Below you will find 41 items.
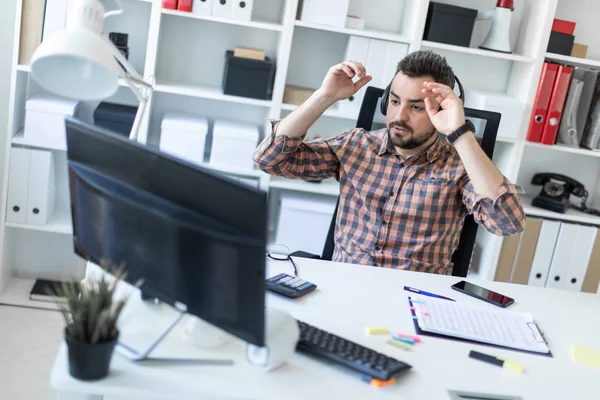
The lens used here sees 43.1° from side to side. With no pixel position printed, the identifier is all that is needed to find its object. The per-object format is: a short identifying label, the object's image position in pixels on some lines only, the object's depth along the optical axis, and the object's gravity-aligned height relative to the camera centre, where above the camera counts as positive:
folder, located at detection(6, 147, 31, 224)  3.07 -0.77
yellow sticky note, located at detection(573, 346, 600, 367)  1.65 -0.58
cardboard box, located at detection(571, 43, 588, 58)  3.25 +0.14
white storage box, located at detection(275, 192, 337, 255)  3.16 -0.75
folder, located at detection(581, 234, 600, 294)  3.32 -0.79
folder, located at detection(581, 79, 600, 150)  3.17 -0.16
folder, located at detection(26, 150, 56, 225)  3.08 -0.76
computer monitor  1.19 -0.34
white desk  1.28 -0.58
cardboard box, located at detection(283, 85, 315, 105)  3.14 -0.24
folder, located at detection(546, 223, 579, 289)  3.27 -0.73
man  2.16 -0.35
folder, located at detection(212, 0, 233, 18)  2.97 +0.06
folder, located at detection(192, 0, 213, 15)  2.96 +0.05
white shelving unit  3.06 -0.15
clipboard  1.64 -0.58
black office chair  2.33 -0.24
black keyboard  1.39 -0.56
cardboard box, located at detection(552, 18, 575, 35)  3.16 +0.22
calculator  1.72 -0.56
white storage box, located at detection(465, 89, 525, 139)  3.08 -0.15
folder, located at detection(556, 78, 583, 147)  3.12 -0.15
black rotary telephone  3.33 -0.48
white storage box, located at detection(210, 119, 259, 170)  3.09 -0.47
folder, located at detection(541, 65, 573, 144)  3.09 -0.09
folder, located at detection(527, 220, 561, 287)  3.26 -0.73
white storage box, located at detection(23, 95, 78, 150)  3.02 -0.49
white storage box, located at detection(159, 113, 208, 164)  3.05 -0.46
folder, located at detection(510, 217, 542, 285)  3.25 -0.74
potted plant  1.22 -0.51
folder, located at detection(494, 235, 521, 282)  3.27 -0.78
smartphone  1.91 -0.56
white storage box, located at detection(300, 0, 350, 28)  3.01 +0.11
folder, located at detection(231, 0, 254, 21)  2.97 +0.07
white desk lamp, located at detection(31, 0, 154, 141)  1.36 -0.11
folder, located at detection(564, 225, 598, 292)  3.29 -0.73
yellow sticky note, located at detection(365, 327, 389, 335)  1.61 -0.58
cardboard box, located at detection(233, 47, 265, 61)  3.08 -0.10
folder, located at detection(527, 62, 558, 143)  3.09 -0.09
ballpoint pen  1.90 -0.57
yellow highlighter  1.54 -0.57
